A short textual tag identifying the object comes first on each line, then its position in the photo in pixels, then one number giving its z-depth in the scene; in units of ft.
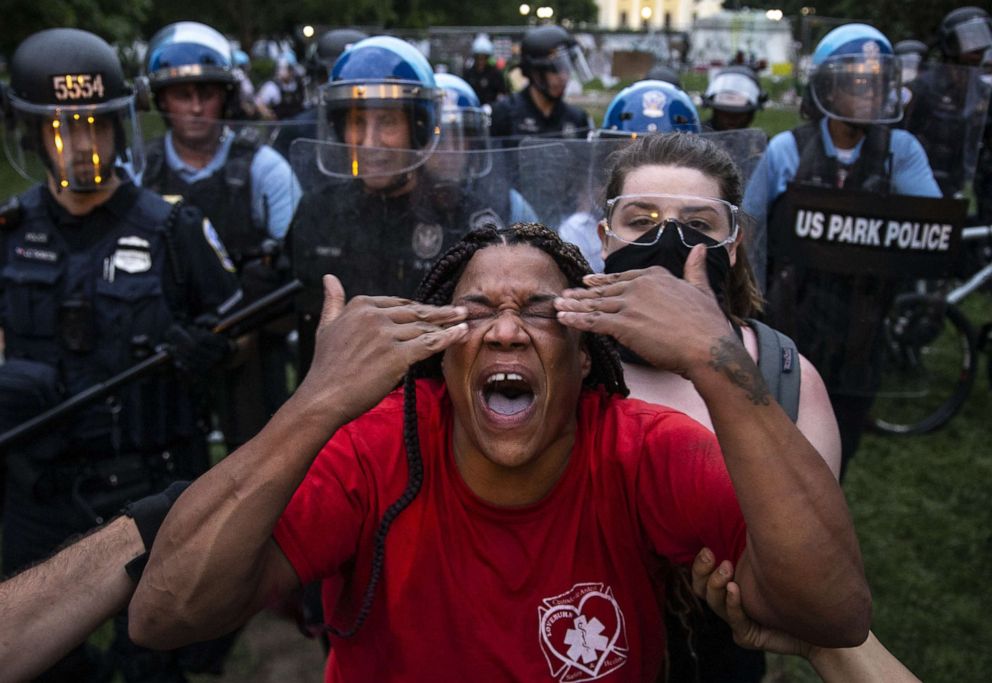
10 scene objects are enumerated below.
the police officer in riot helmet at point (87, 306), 11.39
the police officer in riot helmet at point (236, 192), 15.05
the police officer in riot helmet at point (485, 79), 44.83
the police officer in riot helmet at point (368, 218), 10.45
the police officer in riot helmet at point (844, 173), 11.98
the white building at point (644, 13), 304.58
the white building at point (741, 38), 70.29
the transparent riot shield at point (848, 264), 11.57
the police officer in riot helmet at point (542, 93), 24.97
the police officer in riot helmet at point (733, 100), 20.13
